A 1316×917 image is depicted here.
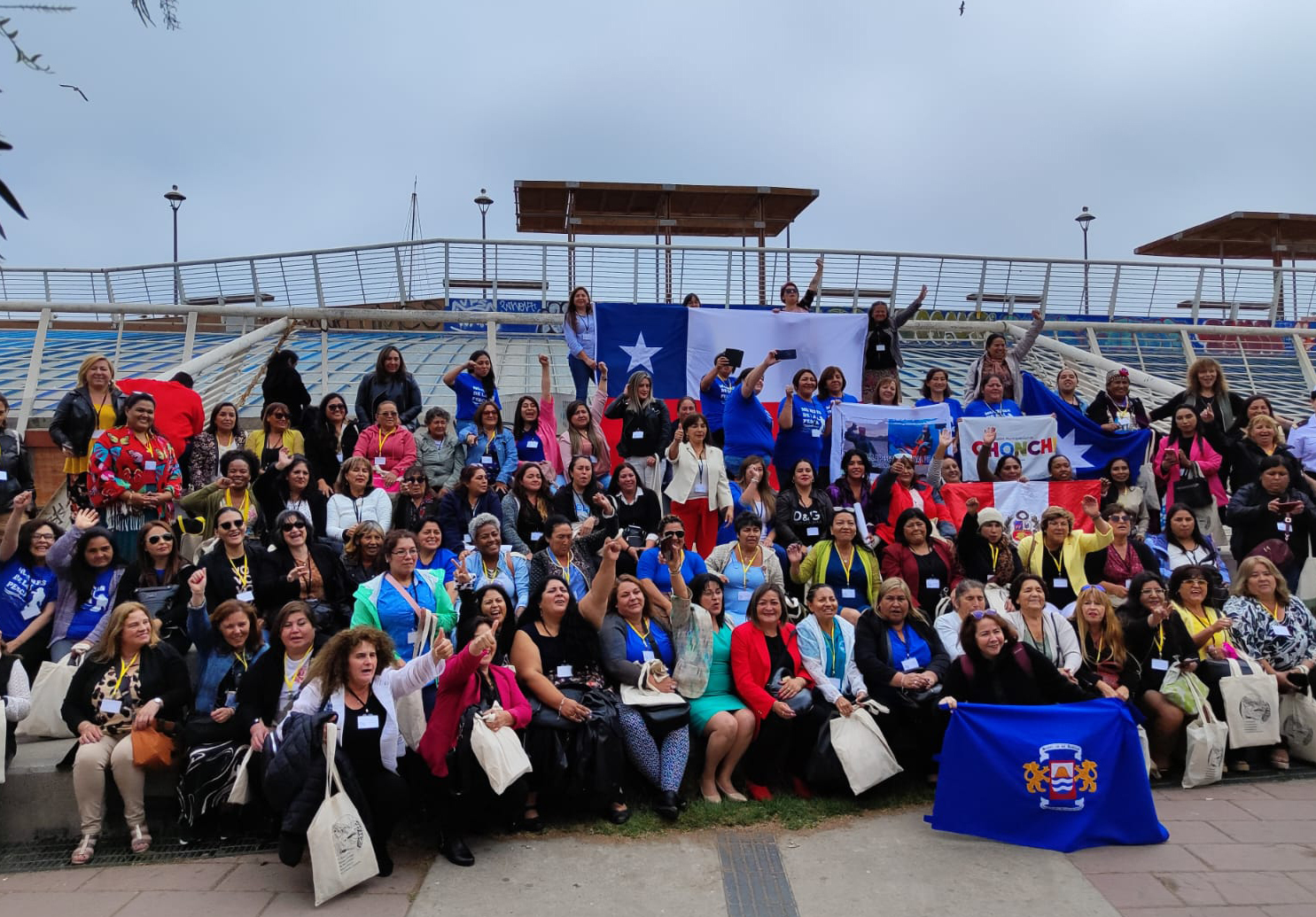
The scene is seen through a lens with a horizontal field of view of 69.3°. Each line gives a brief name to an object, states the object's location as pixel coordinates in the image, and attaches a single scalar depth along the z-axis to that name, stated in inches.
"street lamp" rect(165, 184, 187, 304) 989.2
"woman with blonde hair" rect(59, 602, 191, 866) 203.9
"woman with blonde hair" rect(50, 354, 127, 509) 294.8
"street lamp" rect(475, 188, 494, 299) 1059.9
